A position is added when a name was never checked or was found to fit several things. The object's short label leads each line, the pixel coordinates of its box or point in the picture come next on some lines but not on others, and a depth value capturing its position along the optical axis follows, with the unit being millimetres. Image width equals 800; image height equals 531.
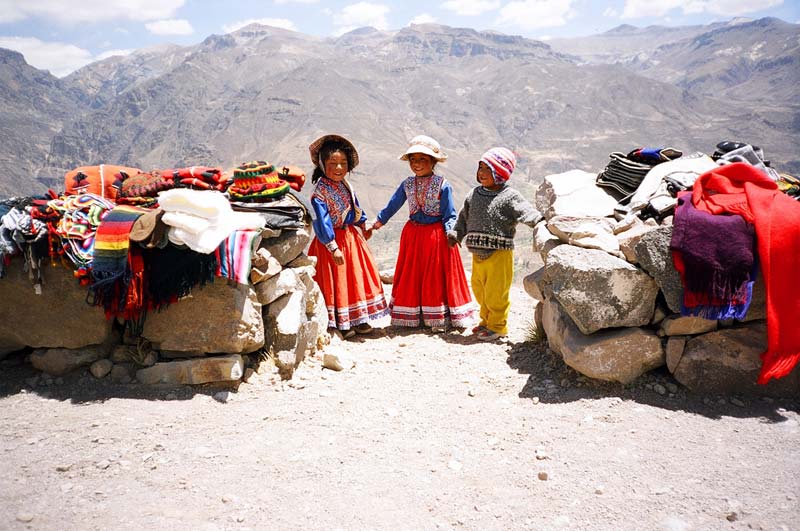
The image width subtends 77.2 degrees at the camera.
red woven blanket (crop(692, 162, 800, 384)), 2742
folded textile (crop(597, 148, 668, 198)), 4074
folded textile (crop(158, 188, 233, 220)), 2947
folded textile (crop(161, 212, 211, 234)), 2895
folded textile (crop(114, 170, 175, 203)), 3432
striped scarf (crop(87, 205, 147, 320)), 2930
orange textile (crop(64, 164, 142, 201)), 3428
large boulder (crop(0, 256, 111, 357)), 3154
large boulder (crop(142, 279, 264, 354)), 3223
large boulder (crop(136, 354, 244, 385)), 3227
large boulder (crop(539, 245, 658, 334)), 3092
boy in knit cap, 3998
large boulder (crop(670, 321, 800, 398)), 2977
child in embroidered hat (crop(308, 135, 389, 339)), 4086
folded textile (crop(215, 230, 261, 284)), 3039
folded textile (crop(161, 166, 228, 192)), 3484
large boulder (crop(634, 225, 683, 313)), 3006
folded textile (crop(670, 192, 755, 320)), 2799
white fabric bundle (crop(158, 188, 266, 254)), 2908
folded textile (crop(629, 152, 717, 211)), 3548
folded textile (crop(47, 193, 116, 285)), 2980
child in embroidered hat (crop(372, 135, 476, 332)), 4324
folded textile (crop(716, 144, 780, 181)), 3580
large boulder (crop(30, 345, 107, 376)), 3223
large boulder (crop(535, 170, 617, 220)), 3785
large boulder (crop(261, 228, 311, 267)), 3607
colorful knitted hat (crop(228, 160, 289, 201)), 3574
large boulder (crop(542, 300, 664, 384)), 3129
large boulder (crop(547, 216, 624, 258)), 3318
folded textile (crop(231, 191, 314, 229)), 3512
